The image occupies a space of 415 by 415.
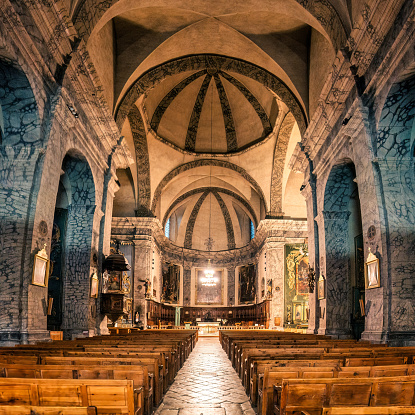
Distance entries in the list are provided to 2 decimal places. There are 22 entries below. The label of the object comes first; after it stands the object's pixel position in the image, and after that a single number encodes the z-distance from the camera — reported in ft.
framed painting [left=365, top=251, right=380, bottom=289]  26.91
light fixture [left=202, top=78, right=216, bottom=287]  78.47
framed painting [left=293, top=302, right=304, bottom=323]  69.62
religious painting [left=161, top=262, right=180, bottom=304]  91.20
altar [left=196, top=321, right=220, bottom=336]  84.28
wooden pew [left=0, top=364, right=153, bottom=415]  12.70
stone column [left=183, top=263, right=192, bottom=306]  99.91
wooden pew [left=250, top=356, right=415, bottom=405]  15.07
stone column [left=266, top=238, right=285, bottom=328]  70.38
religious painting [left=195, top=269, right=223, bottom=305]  100.99
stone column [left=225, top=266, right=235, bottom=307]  99.26
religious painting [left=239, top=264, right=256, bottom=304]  91.66
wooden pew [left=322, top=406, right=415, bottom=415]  7.73
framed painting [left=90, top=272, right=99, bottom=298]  37.40
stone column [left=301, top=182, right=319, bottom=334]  40.22
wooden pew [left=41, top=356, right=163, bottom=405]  14.75
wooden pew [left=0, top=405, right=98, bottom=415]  7.90
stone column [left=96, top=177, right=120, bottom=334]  39.81
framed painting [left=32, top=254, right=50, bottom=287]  25.61
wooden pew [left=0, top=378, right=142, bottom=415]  9.78
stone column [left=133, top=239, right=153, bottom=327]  69.46
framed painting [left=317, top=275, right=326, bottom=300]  37.88
